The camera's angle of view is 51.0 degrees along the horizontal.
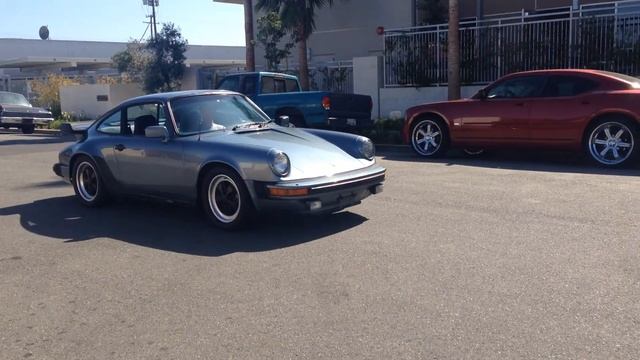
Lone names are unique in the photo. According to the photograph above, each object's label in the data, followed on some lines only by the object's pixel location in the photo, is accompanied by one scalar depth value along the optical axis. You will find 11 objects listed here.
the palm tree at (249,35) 23.30
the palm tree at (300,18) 21.36
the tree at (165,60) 25.75
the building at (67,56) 44.75
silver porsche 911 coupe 6.50
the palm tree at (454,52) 16.89
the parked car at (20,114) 24.39
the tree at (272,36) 22.08
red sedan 10.41
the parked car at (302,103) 14.30
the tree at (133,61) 29.09
